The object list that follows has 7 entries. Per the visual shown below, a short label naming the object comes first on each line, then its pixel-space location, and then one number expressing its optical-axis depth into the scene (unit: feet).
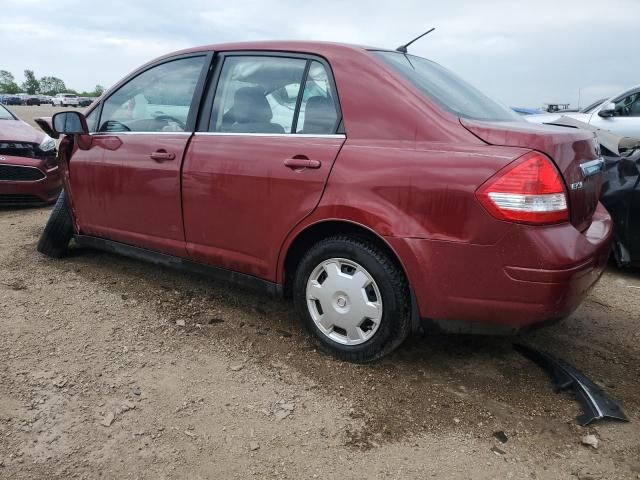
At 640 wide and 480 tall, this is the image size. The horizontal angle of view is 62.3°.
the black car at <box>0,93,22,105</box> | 204.19
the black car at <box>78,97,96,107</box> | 204.03
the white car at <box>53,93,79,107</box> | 206.49
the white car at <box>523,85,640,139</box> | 24.75
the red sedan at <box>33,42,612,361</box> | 7.43
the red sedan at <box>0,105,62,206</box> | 21.09
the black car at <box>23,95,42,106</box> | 215.47
